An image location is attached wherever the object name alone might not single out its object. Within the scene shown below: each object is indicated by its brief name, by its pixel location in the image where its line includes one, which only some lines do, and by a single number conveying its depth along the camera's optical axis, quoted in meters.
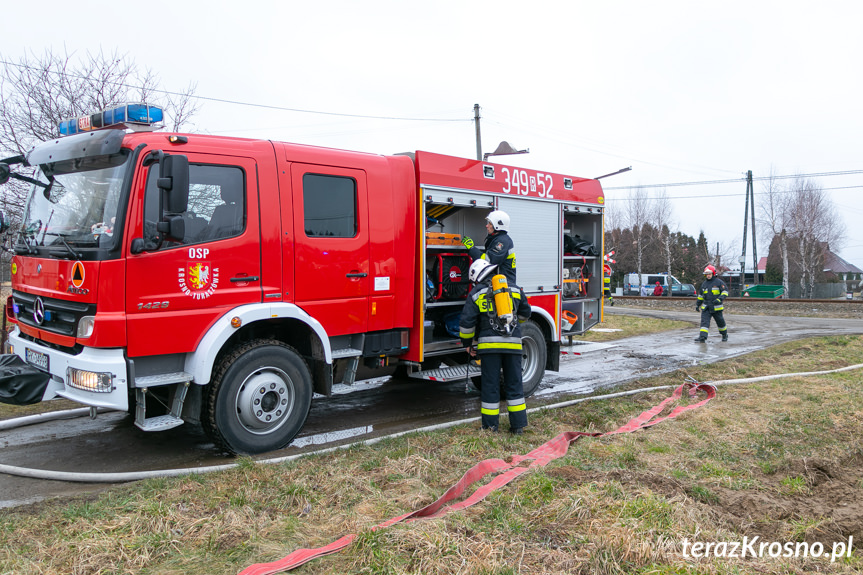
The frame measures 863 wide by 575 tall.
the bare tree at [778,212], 42.75
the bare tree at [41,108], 8.91
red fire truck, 4.50
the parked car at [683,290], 40.66
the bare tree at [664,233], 46.06
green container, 38.59
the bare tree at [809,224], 42.72
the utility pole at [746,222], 38.53
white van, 40.81
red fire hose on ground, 2.95
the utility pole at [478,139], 26.28
